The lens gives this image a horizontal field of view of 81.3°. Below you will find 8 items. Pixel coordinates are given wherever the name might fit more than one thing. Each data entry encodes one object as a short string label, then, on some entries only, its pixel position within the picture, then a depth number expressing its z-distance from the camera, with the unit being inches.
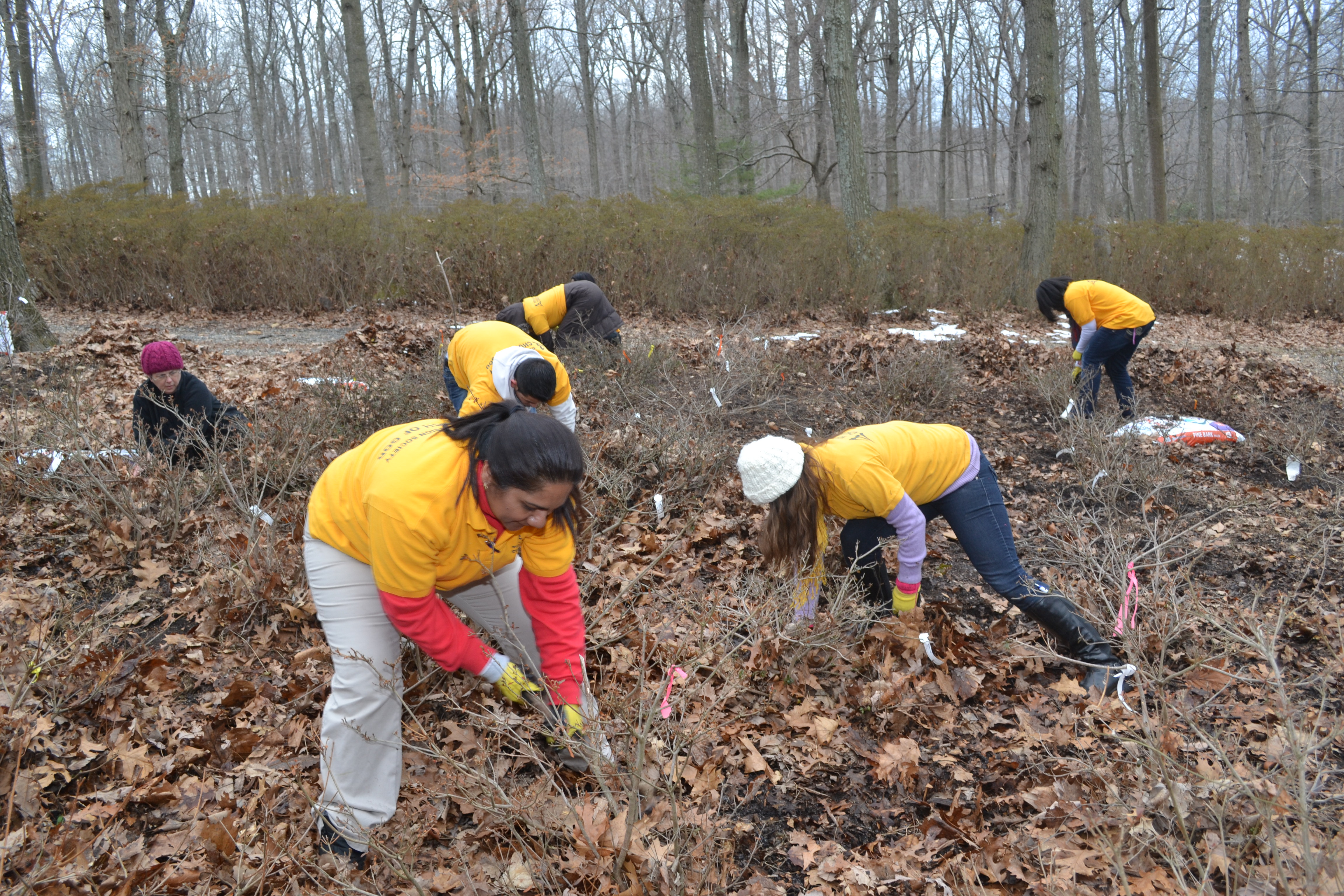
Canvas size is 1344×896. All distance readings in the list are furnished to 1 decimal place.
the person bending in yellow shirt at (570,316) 266.1
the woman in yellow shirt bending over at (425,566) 80.7
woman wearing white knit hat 115.0
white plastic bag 229.8
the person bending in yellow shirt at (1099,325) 239.6
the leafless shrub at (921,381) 268.1
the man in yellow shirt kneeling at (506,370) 165.6
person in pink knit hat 172.1
